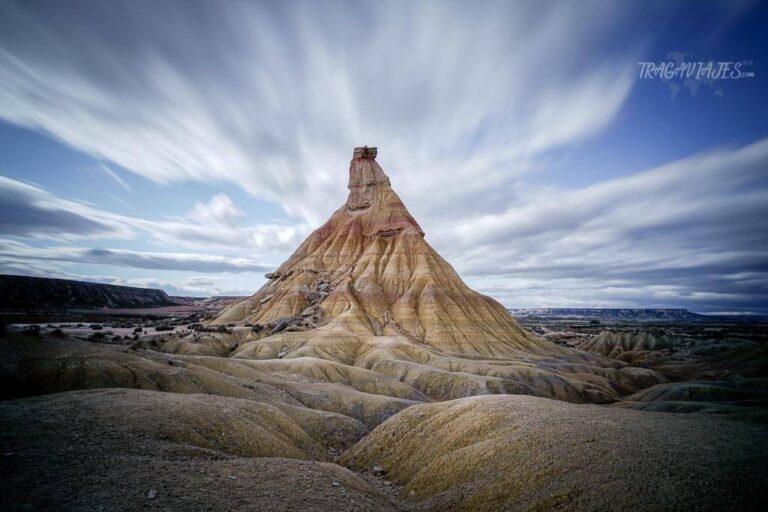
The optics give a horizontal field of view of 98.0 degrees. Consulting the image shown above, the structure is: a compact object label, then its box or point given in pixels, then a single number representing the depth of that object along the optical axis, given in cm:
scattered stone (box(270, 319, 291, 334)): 7098
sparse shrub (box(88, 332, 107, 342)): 4127
